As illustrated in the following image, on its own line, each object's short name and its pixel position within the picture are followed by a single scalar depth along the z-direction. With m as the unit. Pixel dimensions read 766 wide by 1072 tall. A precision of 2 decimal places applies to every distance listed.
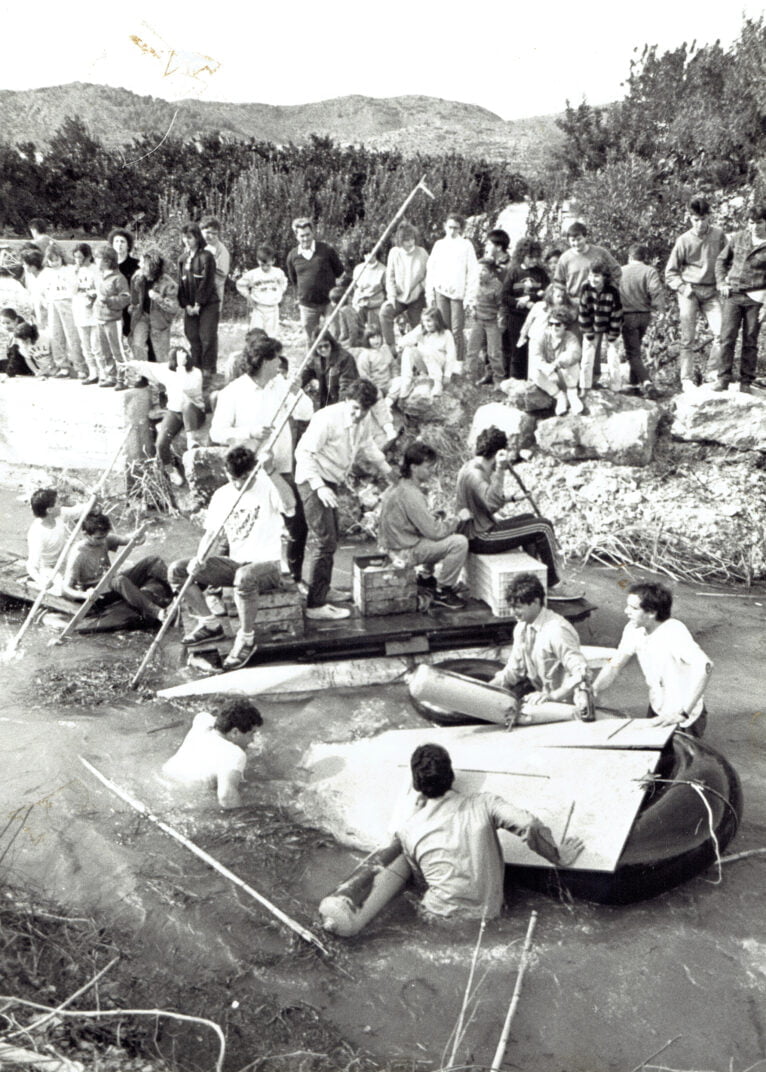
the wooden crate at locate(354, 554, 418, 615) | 9.30
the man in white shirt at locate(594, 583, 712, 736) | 7.04
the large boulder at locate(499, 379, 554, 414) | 12.82
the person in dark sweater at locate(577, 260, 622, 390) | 12.02
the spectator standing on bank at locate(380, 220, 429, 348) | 12.94
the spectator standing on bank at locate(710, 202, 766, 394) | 11.84
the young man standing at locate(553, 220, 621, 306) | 12.16
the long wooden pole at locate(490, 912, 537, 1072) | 5.12
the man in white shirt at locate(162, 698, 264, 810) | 7.24
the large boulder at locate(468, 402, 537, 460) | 12.80
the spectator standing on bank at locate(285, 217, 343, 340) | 12.84
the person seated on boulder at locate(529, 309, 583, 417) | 12.34
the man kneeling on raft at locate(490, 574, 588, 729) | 7.59
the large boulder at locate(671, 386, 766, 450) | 12.59
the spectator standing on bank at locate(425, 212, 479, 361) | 12.74
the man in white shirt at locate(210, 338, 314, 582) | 9.27
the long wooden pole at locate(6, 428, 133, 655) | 9.62
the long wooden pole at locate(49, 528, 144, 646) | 9.46
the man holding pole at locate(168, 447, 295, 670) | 8.63
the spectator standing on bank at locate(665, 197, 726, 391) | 12.38
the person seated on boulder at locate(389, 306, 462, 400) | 12.76
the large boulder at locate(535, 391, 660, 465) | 12.48
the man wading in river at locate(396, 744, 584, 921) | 6.10
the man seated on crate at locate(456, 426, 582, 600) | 9.43
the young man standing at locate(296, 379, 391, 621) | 9.07
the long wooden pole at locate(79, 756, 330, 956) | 6.14
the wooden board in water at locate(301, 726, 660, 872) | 6.55
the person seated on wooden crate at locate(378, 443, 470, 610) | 9.21
